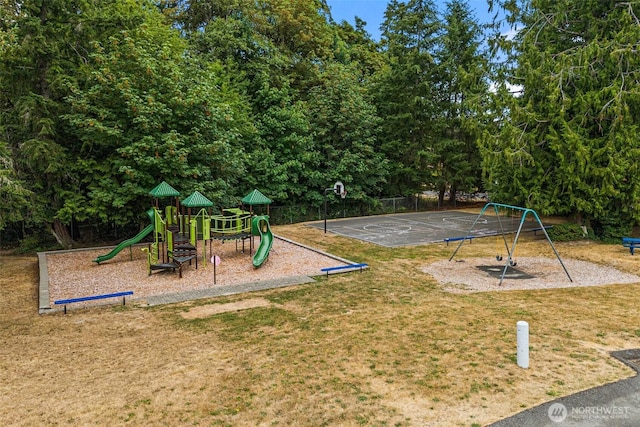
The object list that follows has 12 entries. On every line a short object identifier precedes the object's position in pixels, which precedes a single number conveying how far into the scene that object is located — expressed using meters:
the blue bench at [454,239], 16.18
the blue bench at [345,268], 11.95
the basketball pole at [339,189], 21.52
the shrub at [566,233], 16.88
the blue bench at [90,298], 8.83
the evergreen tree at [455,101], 28.17
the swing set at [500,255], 11.17
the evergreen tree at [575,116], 14.87
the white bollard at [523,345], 5.86
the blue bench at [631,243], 14.32
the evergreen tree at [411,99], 27.98
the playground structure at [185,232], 12.54
